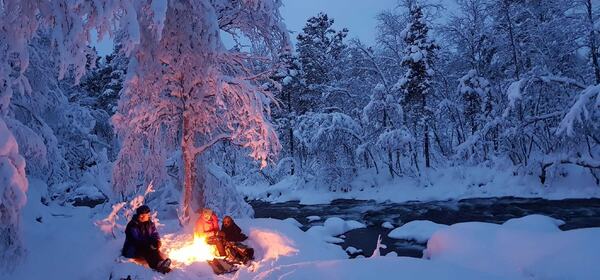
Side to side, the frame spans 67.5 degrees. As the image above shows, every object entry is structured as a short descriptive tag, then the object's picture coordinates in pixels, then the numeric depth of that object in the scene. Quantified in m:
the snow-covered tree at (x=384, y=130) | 26.30
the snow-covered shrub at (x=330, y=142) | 28.33
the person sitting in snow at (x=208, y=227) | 8.98
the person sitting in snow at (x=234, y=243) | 8.58
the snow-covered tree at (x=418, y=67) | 26.88
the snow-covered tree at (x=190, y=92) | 9.84
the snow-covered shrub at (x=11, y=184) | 4.90
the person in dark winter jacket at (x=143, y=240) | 7.97
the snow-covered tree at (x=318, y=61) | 33.91
